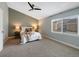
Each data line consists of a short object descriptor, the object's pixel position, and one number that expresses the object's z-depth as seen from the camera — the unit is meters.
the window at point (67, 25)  2.57
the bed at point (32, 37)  3.06
